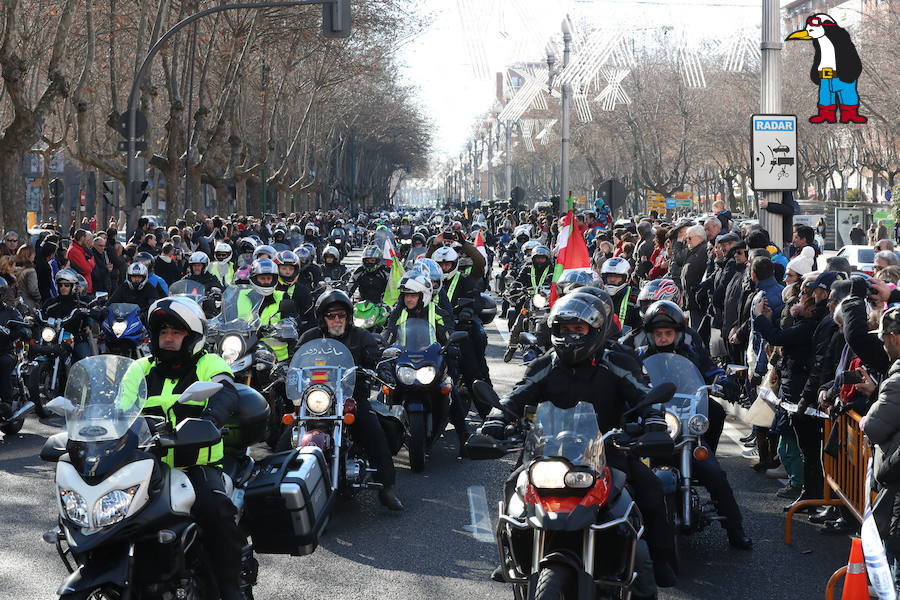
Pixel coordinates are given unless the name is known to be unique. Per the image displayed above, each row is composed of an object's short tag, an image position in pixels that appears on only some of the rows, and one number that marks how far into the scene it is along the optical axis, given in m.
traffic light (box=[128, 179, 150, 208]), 24.18
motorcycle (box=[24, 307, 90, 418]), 13.49
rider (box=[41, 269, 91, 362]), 14.00
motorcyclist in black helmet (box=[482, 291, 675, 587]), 5.98
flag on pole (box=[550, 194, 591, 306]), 13.02
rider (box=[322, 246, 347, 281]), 20.16
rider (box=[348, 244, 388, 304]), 15.53
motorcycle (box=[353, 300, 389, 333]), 13.88
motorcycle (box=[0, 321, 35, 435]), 12.54
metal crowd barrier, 7.57
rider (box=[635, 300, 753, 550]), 7.63
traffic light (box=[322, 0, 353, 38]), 18.89
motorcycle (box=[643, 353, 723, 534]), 7.46
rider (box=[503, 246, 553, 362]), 16.98
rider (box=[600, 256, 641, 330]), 12.58
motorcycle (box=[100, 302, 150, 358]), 13.78
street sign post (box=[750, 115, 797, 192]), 14.13
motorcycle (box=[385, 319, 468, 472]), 10.16
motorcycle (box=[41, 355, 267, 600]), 4.94
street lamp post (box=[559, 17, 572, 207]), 36.97
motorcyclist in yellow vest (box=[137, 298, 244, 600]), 5.46
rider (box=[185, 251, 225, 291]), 15.26
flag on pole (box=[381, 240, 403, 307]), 14.21
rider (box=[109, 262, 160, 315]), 14.77
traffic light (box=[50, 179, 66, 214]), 40.22
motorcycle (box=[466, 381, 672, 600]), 5.18
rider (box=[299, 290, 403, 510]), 8.98
